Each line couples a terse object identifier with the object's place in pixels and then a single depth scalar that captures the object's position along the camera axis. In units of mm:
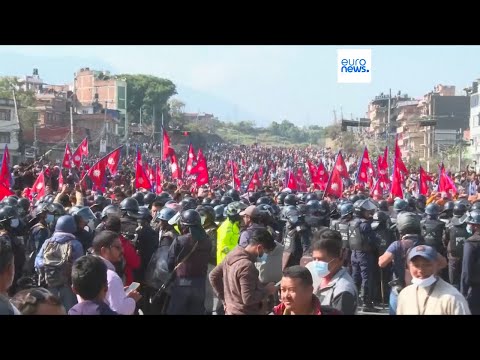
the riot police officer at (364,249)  11320
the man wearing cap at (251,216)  9117
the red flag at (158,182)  21247
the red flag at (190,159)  22250
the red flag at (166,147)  22047
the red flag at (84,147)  23344
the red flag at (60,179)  20306
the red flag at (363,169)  21984
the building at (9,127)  57156
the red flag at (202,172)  20766
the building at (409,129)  75750
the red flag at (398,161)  20425
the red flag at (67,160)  22719
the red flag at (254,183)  26234
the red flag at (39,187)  16369
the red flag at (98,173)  17783
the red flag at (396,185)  19503
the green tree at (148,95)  87000
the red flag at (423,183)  22489
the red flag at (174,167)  21594
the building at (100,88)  89231
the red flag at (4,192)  13734
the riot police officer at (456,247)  10508
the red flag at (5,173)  14883
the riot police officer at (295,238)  9953
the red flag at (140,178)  18656
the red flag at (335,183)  18448
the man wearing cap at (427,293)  4809
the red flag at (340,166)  18859
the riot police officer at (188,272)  7883
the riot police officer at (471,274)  8828
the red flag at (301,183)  31000
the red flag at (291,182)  23997
